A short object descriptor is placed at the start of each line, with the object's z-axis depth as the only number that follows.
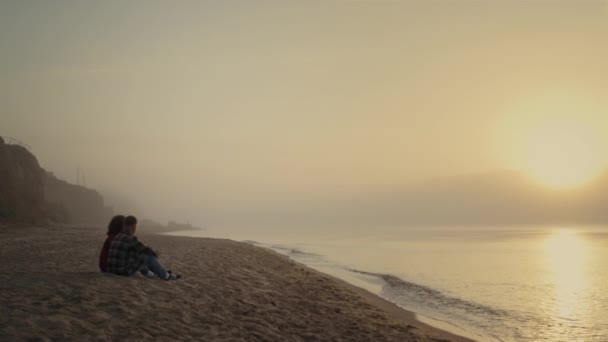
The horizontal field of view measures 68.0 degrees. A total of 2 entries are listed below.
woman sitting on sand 14.23
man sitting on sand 14.06
